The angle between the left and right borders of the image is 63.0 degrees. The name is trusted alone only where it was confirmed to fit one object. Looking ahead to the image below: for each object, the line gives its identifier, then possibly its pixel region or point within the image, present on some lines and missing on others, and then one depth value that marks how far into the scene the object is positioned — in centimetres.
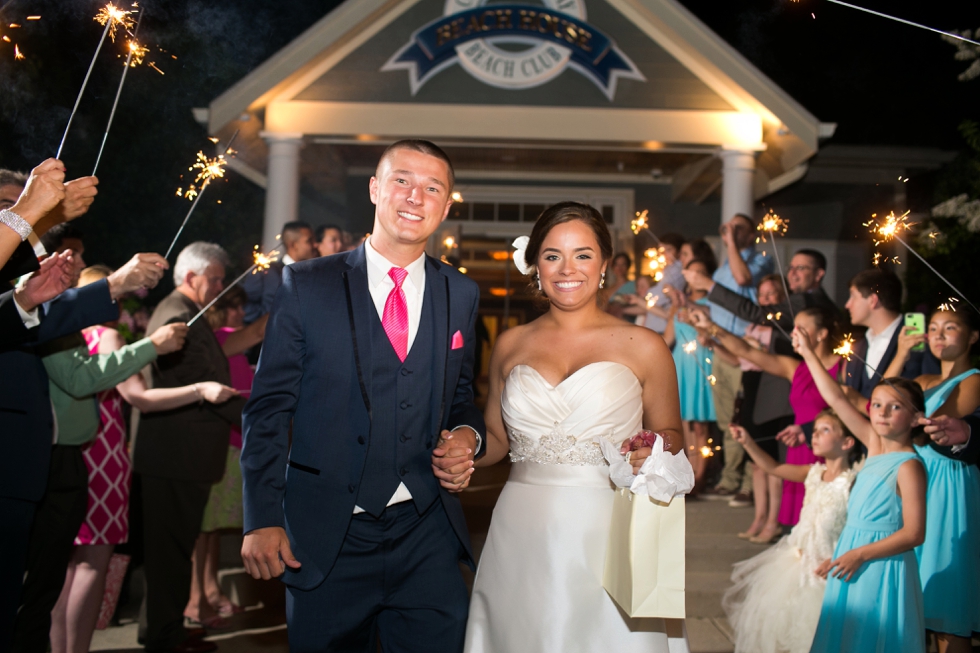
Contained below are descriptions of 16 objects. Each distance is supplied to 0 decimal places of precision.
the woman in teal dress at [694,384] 706
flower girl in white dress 429
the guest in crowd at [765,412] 604
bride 293
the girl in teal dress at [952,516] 407
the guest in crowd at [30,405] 310
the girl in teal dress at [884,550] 376
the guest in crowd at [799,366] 514
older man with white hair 458
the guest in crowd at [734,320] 657
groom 249
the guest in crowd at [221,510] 536
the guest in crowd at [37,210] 243
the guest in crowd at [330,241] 648
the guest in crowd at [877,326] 446
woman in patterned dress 412
